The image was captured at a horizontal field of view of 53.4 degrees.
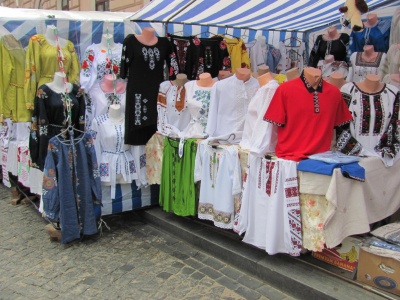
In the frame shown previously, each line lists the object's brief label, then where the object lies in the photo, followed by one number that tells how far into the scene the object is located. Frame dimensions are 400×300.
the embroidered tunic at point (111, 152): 4.45
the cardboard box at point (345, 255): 3.13
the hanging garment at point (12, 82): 4.58
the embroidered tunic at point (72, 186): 4.05
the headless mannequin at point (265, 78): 3.61
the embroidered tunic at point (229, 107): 3.90
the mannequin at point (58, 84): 4.10
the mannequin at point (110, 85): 4.55
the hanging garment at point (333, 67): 4.95
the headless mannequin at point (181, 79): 4.42
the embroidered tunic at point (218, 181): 3.71
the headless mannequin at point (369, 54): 4.50
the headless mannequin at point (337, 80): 3.59
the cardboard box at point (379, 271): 2.82
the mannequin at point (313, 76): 3.20
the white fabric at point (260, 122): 3.38
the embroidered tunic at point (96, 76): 4.53
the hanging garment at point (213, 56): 4.78
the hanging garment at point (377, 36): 4.68
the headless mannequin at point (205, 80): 4.21
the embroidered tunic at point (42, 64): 4.32
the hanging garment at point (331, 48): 5.16
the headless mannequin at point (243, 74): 3.89
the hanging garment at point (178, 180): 4.17
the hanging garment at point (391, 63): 4.20
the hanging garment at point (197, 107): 4.17
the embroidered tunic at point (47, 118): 4.06
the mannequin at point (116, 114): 4.50
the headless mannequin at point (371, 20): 4.66
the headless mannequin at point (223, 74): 4.32
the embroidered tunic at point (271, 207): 3.16
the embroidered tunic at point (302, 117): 3.19
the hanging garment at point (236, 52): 5.15
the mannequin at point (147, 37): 4.46
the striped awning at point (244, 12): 4.57
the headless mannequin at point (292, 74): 3.55
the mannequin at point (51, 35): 4.37
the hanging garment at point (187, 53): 4.66
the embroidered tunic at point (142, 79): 4.45
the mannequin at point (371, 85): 3.36
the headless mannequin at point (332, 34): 5.22
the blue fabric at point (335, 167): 2.89
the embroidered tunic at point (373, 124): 3.36
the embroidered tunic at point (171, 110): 4.41
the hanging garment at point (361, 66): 4.44
